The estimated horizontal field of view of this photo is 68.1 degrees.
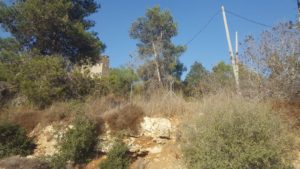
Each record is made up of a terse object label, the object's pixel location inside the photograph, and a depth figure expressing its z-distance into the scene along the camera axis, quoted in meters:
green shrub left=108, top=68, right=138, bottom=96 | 9.52
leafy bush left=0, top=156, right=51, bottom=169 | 5.51
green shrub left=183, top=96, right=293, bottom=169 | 4.29
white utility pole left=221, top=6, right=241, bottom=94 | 8.28
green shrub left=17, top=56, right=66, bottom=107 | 8.32
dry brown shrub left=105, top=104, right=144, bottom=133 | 6.70
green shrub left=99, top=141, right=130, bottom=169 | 5.84
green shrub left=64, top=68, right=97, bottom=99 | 9.16
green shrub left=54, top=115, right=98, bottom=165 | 6.24
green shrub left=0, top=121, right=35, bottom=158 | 6.48
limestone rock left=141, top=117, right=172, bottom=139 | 6.55
